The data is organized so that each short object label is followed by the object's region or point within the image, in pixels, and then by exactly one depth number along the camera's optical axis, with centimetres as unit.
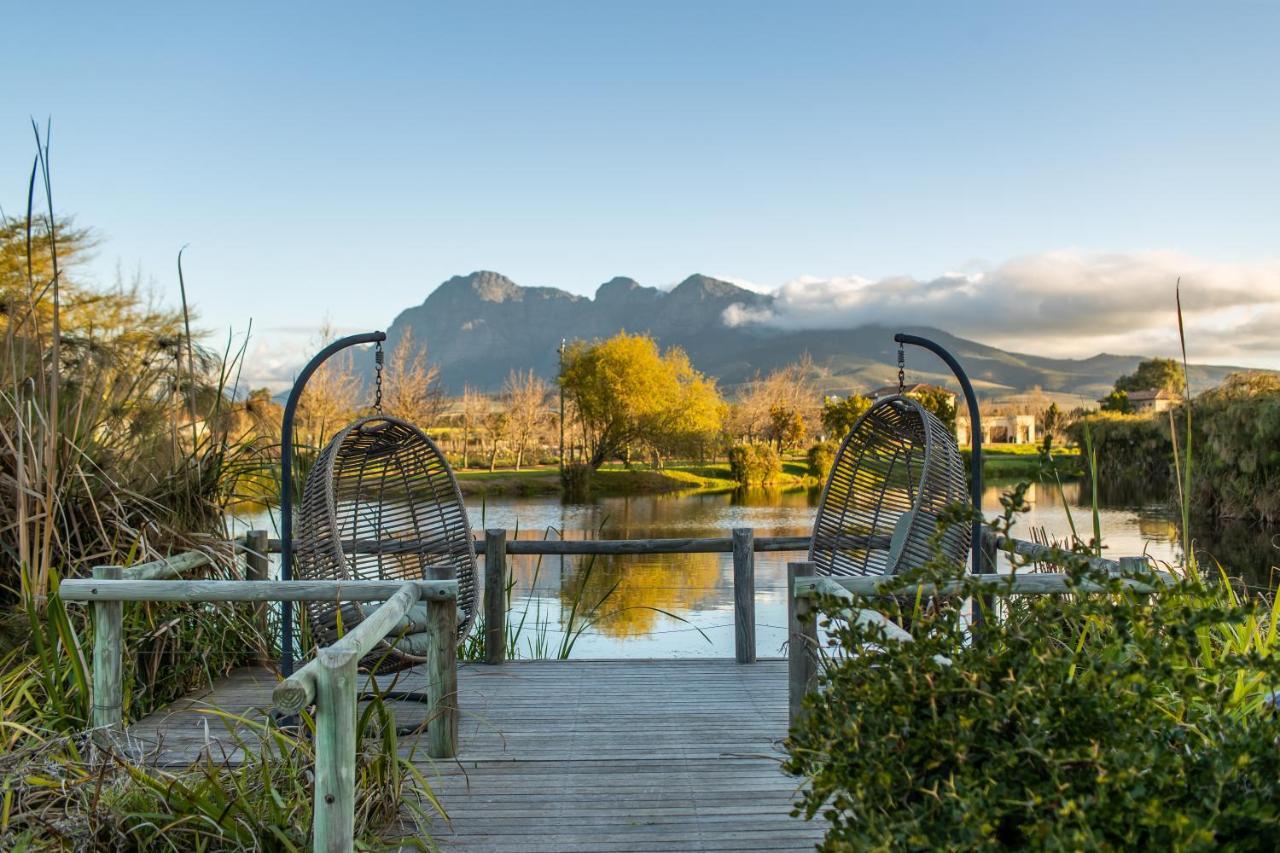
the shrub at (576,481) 2792
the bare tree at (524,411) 3703
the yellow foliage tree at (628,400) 3378
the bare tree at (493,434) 3647
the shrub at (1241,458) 1672
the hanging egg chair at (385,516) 394
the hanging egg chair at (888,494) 428
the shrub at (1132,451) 2794
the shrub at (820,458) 3123
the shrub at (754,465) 3164
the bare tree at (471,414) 3597
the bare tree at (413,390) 2914
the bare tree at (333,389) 1870
